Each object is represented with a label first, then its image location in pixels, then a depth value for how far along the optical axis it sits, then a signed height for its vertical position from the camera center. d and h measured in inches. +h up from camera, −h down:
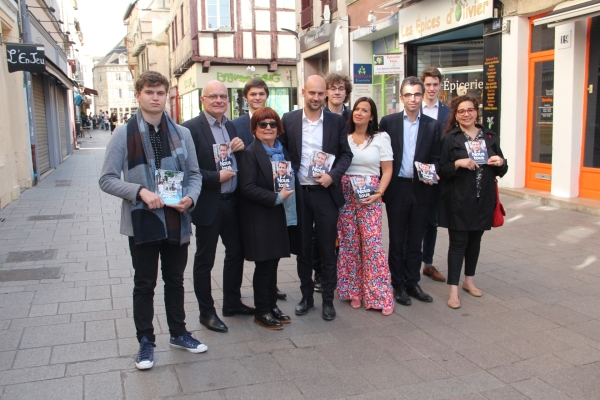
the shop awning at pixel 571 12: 309.4 +55.1
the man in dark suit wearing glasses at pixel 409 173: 193.3 -19.7
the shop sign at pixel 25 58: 436.8 +51.6
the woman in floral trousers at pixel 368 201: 184.1 -27.4
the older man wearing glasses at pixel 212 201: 167.3 -24.2
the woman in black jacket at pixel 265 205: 168.9 -26.3
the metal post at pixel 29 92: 519.8 +30.2
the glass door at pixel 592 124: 342.0 -8.4
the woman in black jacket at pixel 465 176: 189.3 -21.3
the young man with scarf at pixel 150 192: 141.2 -17.6
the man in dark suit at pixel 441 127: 223.6 -5.0
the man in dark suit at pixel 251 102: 187.3 +5.5
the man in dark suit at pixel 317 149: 178.9 -11.6
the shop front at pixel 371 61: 593.0 +62.5
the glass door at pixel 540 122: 382.3 -7.2
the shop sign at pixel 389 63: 467.5 +42.8
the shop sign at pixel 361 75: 610.9 +44.1
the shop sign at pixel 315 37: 714.1 +106.3
